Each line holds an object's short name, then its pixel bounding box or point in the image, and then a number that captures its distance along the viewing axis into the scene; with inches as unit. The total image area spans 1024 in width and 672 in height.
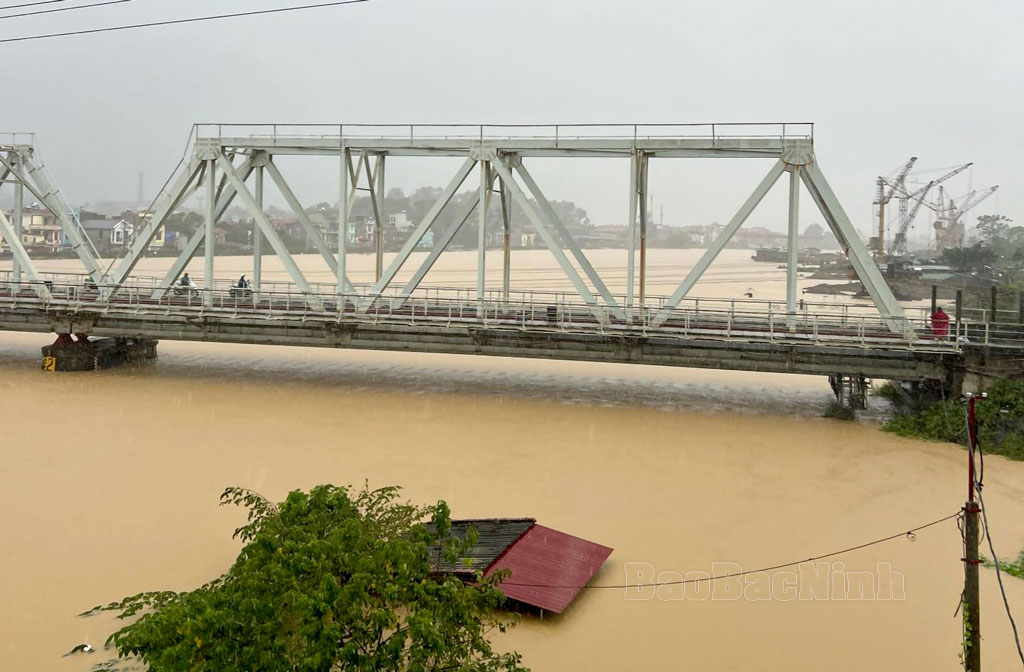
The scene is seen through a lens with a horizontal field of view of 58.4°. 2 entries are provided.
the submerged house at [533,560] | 454.3
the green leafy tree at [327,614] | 303.1
